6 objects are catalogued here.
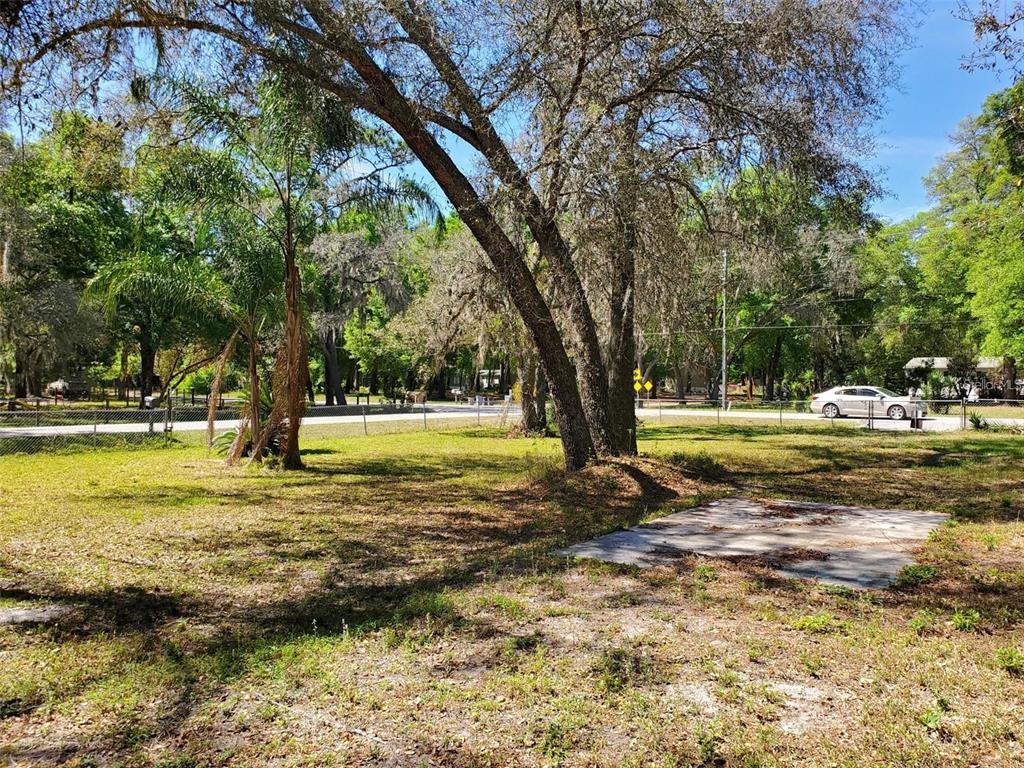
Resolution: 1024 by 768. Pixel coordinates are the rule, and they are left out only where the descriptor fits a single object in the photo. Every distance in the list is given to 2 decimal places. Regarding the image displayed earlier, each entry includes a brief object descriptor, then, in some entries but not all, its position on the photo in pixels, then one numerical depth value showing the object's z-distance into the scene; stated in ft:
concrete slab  21.04
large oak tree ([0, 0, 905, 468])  28.45
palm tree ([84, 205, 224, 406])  42.29
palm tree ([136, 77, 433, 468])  34.53
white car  97.09
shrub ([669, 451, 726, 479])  40.63
